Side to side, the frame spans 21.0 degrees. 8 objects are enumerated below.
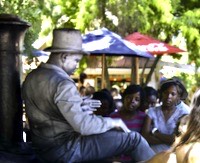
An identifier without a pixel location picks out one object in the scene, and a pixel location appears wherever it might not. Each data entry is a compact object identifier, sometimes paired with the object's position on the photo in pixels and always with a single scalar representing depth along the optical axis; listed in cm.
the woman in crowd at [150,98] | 676
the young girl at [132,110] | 549
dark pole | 480
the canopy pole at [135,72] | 1465
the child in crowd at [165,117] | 527
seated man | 416
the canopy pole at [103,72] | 1120
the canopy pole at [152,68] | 1559
